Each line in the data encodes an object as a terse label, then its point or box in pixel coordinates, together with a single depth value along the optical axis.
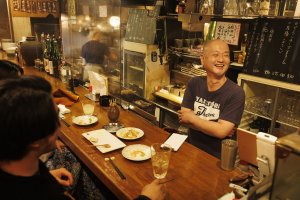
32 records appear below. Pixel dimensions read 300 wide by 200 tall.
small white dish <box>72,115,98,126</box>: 2.36
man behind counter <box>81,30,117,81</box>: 3.49
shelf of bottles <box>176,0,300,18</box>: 3.11
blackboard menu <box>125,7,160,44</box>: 4.76
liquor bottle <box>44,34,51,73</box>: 4.21
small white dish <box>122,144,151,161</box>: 1.78
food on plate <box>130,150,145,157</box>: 1.82
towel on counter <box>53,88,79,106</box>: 2.87
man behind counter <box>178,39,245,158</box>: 2.22
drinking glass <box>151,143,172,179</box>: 1.58
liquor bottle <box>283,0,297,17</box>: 3.05
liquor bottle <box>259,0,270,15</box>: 3.16
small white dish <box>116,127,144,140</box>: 2.08
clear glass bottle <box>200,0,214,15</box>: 3.83
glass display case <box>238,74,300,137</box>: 3.19
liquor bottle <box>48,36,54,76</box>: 4.06
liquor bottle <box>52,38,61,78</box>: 4.04
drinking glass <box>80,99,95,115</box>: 2.51
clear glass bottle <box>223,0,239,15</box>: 3.48
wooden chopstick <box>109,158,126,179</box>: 1.59
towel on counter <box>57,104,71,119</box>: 2.57
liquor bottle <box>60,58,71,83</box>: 3.69
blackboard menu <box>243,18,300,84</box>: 2.96
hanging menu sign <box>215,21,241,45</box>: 3.76
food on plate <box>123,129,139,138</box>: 2.10
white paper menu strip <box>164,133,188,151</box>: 1.96
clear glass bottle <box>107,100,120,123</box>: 2.32
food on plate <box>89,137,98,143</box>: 2.01
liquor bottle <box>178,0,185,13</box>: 4.14
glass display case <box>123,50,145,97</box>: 5.06
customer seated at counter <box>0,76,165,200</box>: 1.01
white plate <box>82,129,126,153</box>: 1.92
